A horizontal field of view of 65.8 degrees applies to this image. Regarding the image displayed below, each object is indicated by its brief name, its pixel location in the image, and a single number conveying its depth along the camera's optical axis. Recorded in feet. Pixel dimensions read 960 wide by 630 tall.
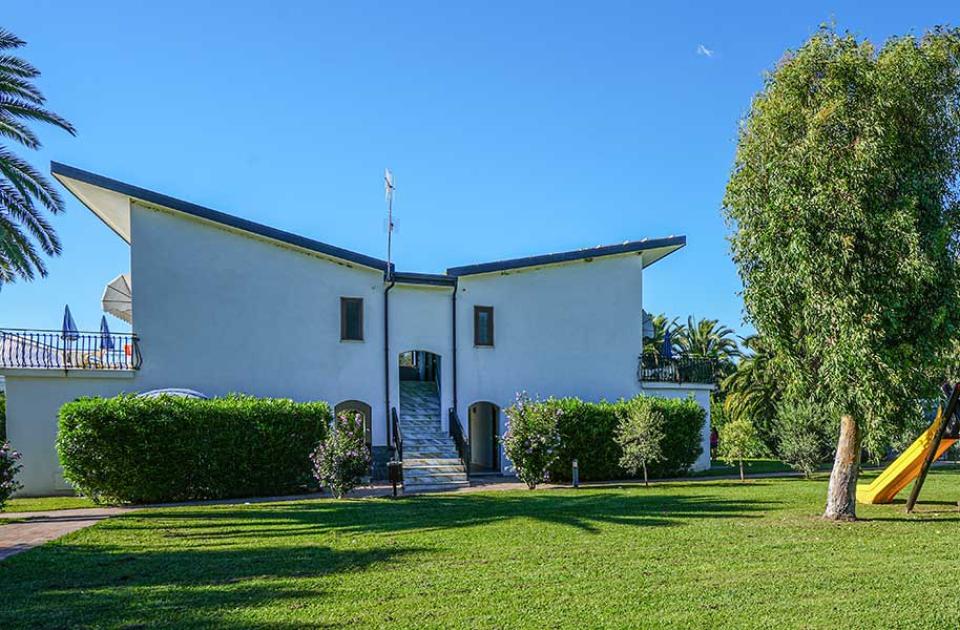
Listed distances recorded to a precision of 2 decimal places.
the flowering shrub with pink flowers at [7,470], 48.37
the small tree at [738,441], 72.08
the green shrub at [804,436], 72.54
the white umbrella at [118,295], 73.61
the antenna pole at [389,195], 76.76
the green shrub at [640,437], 67.56
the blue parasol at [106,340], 66.08
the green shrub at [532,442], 65.98
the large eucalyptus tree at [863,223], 40.68
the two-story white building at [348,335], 65.98
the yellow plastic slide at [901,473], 51.29
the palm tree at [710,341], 155.37
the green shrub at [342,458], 57.31
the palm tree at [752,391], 117.08
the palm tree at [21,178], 55.62
